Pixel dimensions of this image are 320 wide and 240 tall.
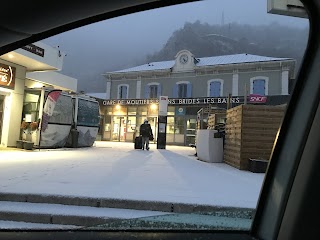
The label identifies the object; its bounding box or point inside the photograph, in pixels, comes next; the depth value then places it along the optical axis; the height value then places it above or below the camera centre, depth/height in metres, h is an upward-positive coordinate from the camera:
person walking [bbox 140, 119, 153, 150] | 16.14 +0.19
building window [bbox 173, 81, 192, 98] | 27.25 +4.25
